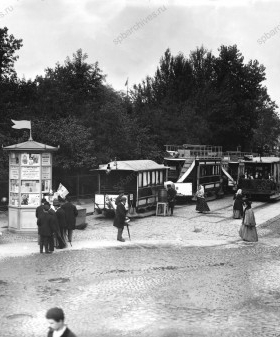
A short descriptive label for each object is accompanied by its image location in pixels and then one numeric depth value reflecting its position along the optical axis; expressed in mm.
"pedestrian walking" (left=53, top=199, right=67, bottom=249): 17014
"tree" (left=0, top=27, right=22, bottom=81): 37875
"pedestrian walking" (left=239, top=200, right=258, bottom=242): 19194
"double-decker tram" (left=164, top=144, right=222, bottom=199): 35344
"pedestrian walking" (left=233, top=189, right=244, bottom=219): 25672
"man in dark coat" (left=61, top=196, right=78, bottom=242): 17484
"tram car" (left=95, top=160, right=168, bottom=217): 24919
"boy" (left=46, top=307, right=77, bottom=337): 5465
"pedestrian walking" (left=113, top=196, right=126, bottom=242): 18481
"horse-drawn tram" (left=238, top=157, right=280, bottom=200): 36062
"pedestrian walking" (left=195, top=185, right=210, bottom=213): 27797
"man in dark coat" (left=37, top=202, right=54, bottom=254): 16031
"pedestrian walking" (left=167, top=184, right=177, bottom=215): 26859
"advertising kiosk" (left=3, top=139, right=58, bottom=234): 19969
